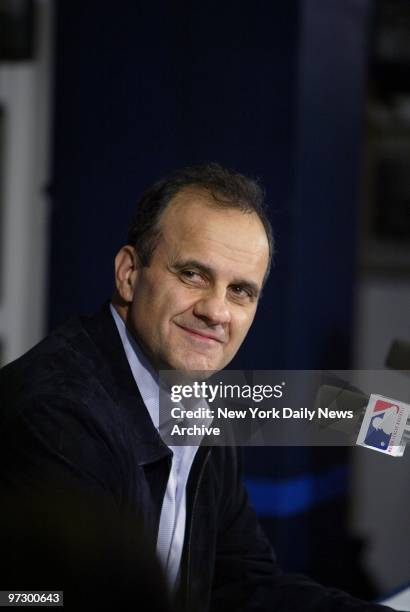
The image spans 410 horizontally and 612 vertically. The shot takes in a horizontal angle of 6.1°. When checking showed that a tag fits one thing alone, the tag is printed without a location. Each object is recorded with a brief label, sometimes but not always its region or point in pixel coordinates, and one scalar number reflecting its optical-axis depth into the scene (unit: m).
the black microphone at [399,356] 4.35
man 4.21
